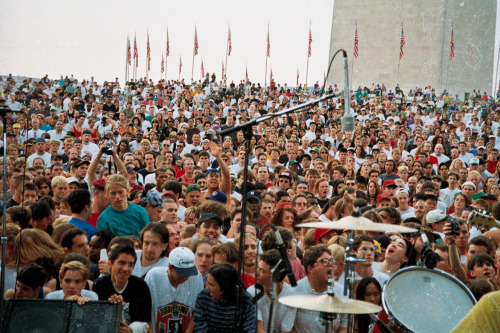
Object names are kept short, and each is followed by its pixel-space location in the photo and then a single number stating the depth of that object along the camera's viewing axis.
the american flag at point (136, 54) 36.99
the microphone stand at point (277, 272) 4.52
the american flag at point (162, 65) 40.67
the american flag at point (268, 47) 38.81
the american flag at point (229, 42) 39.09
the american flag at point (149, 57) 39.69
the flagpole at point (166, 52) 39.78
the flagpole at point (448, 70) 41.88
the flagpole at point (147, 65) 40.01
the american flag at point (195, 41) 38.75
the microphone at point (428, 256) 4.88
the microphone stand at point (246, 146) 4.67
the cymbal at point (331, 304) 4.36
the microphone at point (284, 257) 4.49
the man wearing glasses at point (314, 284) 5.71
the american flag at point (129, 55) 35.56
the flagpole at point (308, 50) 38.72
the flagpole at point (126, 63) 33.90
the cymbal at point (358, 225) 4.84
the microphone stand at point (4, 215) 4.36
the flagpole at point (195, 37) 38.76
